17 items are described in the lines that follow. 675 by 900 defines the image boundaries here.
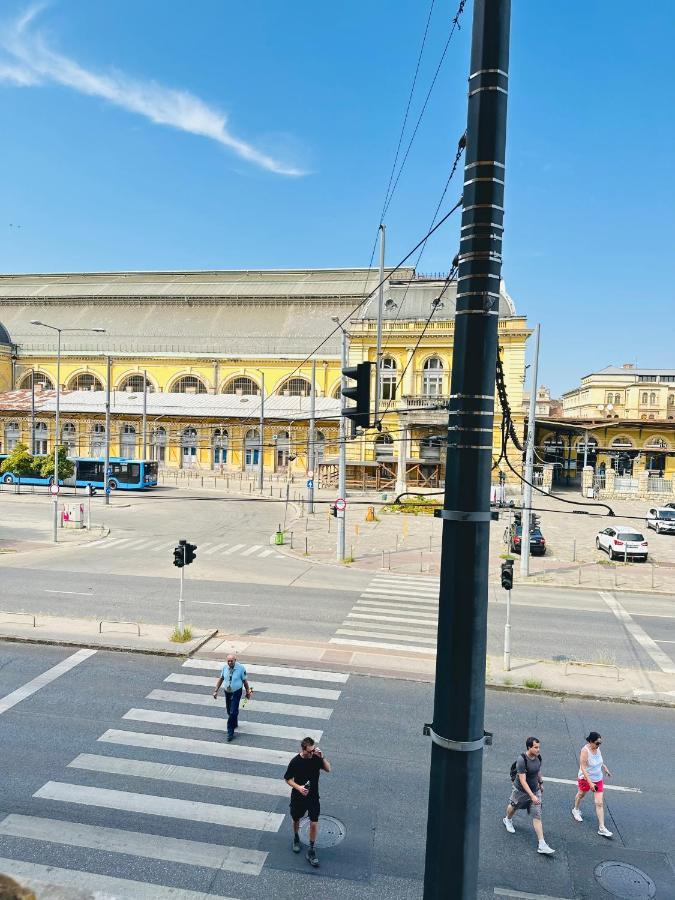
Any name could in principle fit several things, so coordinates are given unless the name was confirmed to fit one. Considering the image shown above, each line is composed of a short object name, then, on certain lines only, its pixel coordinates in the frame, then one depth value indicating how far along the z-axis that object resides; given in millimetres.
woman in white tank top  8359
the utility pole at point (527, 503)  24375
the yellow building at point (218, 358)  57000
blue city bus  52062
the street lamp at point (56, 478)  29447
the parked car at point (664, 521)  37719
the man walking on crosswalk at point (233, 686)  10414
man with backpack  7930
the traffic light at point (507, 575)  14484
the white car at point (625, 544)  28562
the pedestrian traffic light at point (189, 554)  15875
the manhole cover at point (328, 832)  7846
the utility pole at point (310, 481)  42250
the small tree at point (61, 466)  46875
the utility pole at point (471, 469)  4016
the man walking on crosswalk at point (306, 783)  7461
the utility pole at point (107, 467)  42728
